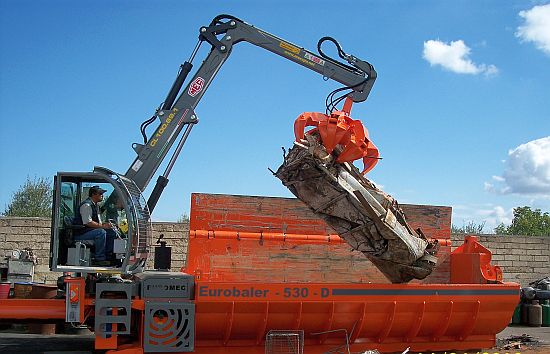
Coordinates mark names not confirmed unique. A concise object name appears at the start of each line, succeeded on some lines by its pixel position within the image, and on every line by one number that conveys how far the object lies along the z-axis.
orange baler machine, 8.10
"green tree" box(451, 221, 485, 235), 42.51
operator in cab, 7.96
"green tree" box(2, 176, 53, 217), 36.56
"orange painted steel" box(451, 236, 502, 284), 9.68
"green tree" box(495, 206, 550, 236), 62.16
